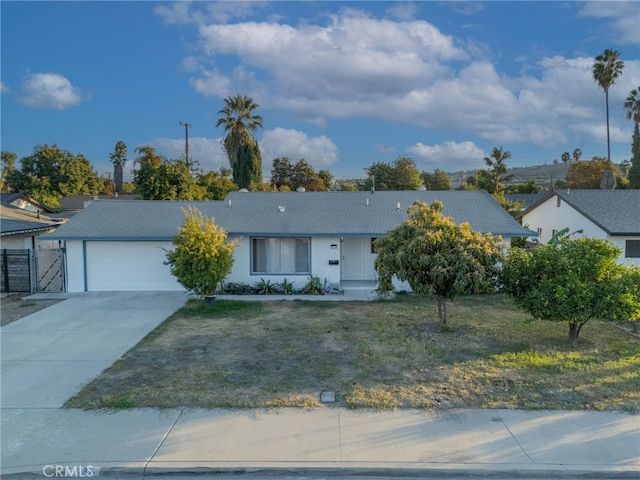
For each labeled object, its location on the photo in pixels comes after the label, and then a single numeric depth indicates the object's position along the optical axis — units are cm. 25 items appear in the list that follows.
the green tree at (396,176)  4916
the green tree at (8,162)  5478
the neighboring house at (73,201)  4525
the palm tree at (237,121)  4025
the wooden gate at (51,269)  1537
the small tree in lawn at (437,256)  927
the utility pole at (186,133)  4241
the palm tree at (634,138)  4225
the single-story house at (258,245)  1520
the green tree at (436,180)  5988
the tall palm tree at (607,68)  4097
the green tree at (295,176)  5106
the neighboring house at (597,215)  1836
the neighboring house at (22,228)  1816
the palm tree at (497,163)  4944
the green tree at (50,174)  4953
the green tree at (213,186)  3028
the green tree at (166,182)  2559
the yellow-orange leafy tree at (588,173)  5062
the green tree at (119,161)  6569
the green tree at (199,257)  1270
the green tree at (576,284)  850
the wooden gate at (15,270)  1501
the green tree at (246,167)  3875
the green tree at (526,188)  5324
